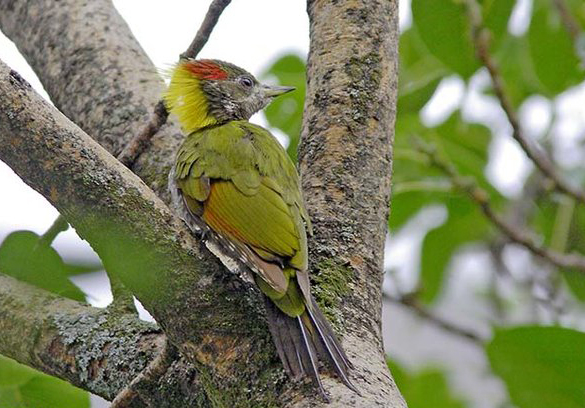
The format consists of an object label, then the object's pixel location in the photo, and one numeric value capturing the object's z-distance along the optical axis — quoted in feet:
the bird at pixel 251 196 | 12.93
